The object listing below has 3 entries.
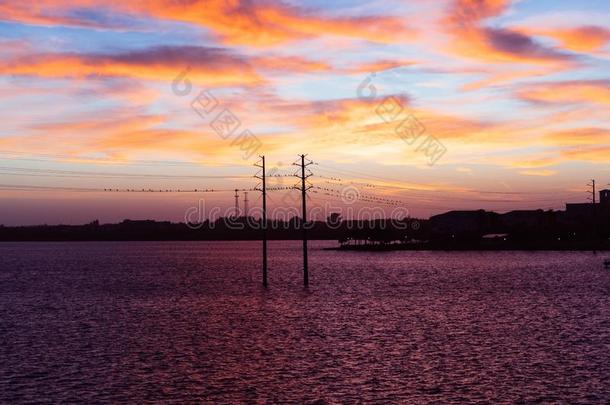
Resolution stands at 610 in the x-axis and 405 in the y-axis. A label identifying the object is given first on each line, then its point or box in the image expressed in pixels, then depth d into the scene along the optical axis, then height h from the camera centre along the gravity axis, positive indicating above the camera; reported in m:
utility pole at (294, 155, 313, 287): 79.69 +5.37
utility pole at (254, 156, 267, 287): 78.87 +4.21
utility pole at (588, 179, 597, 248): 187.96 +11.80
